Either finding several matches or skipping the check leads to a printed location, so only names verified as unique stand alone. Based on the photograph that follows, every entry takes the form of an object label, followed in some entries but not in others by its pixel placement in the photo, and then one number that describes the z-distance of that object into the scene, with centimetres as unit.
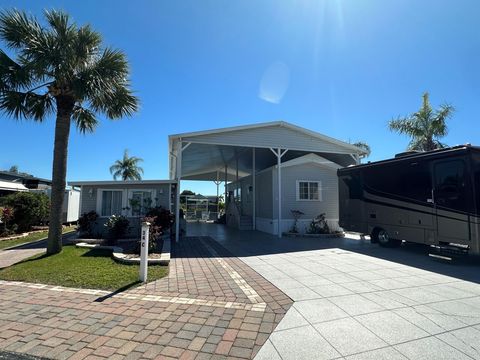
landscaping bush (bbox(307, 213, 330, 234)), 1395
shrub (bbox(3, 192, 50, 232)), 1380
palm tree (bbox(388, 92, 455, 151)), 1623
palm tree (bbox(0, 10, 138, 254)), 784
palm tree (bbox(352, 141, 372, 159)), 1480
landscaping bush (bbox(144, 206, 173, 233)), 1142
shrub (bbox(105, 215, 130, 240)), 1129
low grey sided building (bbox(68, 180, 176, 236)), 1317
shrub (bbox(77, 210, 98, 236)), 1207
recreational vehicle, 732
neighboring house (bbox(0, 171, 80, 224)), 1905
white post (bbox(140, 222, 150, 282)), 591
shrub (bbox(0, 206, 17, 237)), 1291
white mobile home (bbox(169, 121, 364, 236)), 1334
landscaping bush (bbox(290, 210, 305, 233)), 1427
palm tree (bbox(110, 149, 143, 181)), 4081
